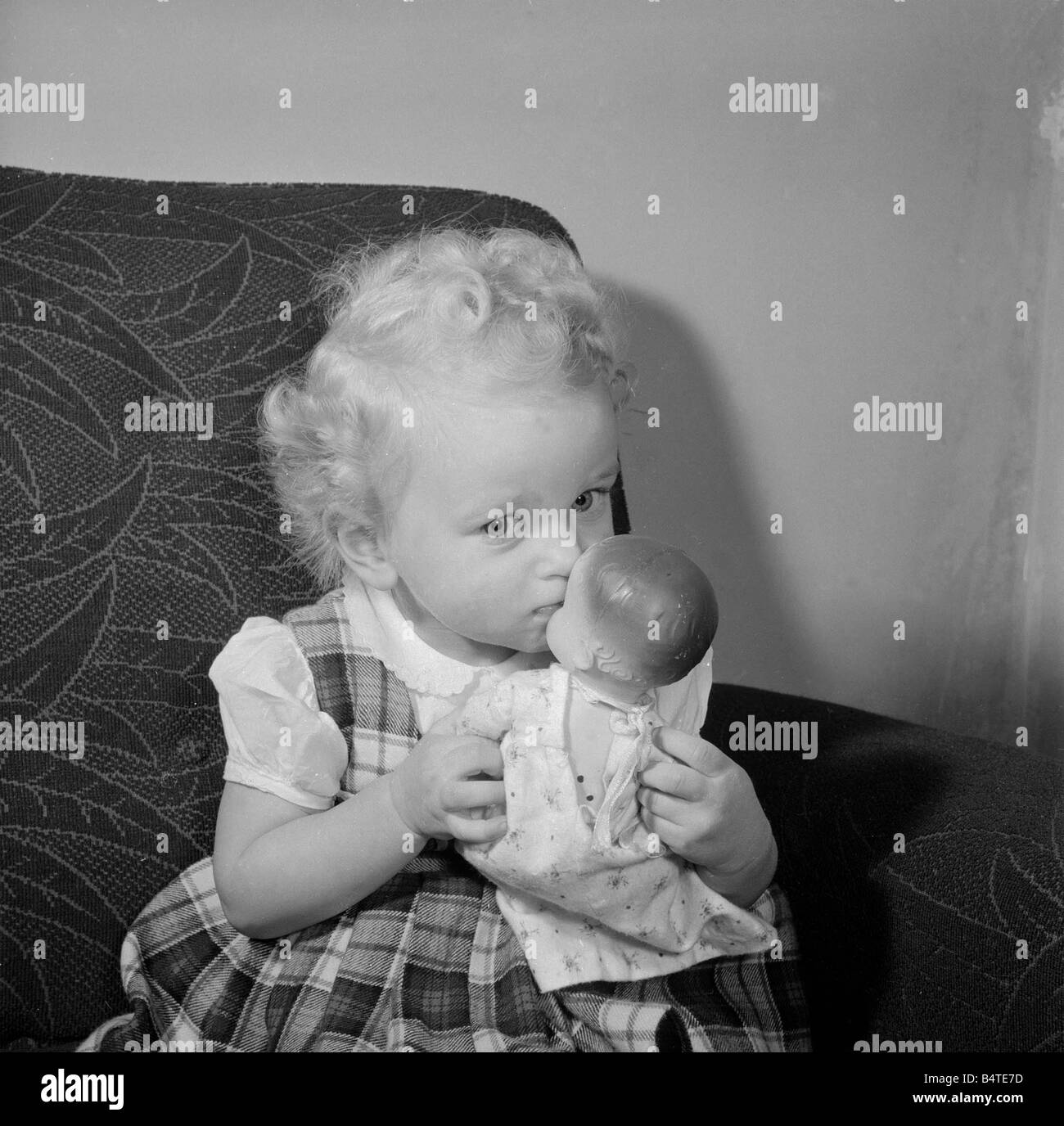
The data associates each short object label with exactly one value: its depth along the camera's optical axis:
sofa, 1.00
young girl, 0.87
